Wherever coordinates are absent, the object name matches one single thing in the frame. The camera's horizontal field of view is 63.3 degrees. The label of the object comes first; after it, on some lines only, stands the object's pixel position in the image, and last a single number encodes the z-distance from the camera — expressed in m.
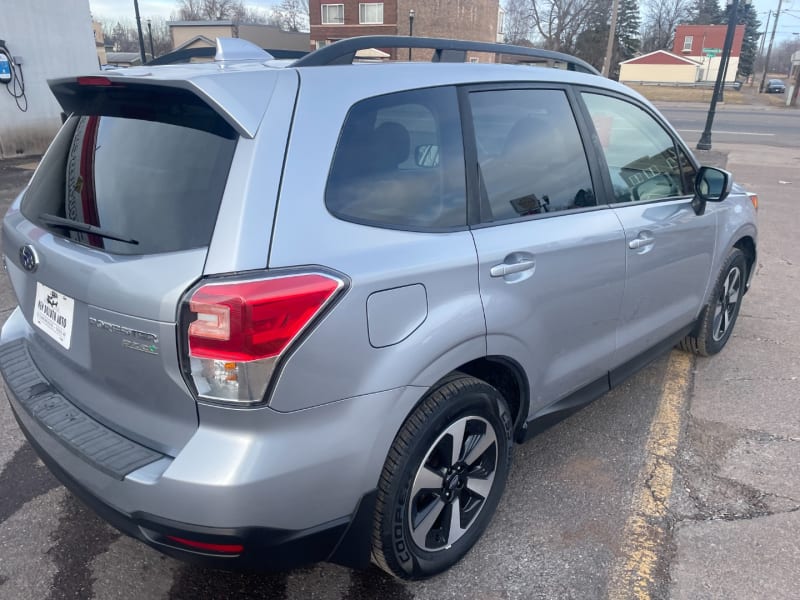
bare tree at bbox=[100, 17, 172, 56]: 75.22
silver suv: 1.75
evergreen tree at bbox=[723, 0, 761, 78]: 76.31
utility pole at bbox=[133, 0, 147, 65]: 23.85
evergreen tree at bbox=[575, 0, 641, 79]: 62.69
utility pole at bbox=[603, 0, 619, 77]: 26.98
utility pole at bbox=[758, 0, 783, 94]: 59.86
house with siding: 62.66
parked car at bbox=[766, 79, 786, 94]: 60.67
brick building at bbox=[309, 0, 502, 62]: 49.38
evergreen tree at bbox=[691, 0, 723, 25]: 81.75
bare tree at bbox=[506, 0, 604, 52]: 58.25
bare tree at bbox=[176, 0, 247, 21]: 82.04
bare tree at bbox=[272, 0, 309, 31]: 86.31
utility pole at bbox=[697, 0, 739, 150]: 13.79
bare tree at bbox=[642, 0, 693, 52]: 87.75
